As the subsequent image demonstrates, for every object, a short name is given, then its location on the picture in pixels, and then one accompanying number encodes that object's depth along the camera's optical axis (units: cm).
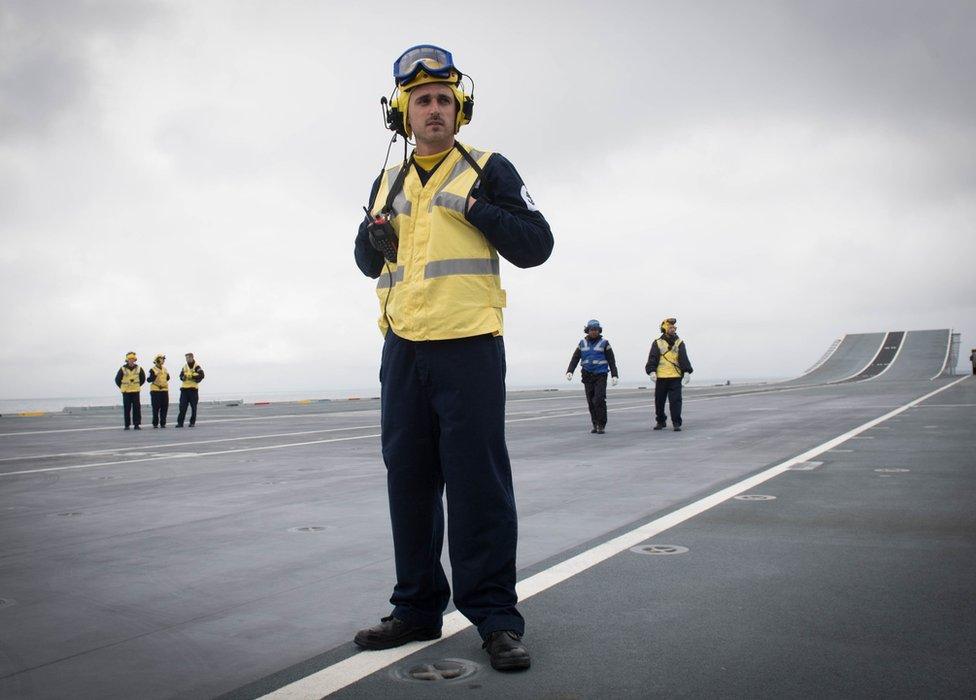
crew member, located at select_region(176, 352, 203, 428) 1864
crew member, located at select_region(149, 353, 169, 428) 1883
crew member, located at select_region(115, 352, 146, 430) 1788
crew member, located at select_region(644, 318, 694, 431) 1419
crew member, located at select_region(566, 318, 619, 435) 1407
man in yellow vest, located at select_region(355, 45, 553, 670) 289
